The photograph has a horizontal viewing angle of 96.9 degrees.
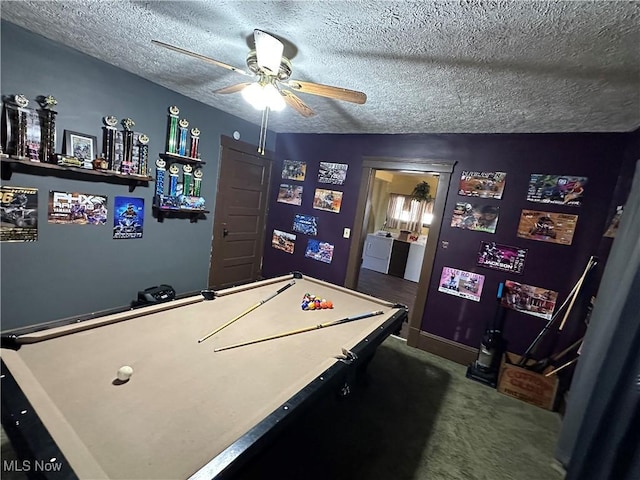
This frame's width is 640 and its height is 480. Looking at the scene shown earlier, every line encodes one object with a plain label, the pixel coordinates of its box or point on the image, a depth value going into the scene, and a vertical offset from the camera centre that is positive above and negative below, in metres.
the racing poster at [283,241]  4.10 -0.63
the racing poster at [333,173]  3.68 +0.41
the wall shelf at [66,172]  2.02 -0.06
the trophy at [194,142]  3.06 +0.44
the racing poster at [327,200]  3.74 +0.05
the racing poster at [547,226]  2.55 +0.11
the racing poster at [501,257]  2.75 -0.25
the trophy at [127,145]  2.54 +0.25
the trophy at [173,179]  2.99 +0.02
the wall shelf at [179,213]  2.97 -0.35
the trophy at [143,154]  2.66 +0.20
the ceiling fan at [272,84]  1.47 +0.64
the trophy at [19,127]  1.98 +0.20
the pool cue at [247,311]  1.52 -0.78
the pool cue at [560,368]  2.33 -1.03
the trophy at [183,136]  2.93 +0.47
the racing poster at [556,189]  2.52 +0.45
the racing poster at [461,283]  2.95 -0.61
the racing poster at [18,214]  2.06 -0.42
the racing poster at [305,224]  3.91 -0.32
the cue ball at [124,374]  1.09 -0.76
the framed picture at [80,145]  2.25 +0.16
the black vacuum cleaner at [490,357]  2.69 -1.21
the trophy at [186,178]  3.09 +0.04
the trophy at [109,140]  2.43 +0.26
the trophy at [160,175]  2.86 +0.03
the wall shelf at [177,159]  2.87 +0.23
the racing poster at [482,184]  2.82 +0.44
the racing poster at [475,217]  2.85 +0.10
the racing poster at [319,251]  3.84 -0.65
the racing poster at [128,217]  2.67 -0.42
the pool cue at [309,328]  1.48 -0.79
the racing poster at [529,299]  2.66 -0.60
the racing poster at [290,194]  4.00 +0.06
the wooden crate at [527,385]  2.41 -1.28
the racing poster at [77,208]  2.29 -0.36
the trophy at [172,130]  2.85 +0.50
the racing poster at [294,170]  3.96 +0.40
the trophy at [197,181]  3.20 +0.03
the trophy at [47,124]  2.10 +0.27
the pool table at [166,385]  0.79 -0.78
